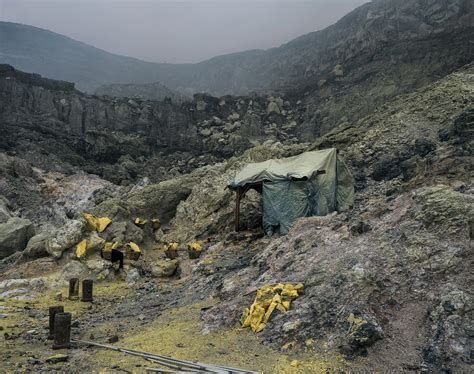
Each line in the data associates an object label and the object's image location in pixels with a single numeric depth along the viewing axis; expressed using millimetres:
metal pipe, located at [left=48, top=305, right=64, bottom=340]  7477
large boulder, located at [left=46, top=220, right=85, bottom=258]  13938
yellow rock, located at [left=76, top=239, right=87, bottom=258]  13724
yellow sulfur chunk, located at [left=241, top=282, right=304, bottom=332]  6943
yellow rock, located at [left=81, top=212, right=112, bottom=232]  15262
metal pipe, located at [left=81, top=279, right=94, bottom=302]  10648
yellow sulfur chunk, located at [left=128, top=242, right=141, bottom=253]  14842
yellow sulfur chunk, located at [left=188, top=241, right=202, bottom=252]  14328
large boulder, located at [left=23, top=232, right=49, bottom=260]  14381
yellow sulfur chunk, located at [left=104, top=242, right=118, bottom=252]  13806
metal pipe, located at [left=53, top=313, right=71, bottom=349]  6777
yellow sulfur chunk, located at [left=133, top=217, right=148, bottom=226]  18234
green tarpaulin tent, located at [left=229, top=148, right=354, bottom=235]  13328
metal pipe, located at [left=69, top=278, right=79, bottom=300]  10922
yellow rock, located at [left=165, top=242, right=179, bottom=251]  15195
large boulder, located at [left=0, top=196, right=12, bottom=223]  21145
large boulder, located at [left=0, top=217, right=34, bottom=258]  16266
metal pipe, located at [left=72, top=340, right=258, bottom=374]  5187
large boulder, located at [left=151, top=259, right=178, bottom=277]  13016
